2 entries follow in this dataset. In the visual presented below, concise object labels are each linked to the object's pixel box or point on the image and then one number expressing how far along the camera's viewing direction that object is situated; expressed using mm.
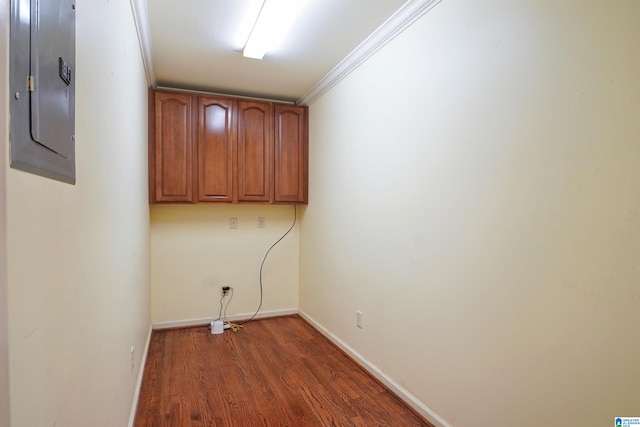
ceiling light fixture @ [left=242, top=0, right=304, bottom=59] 1953
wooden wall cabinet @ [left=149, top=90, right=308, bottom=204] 3100
